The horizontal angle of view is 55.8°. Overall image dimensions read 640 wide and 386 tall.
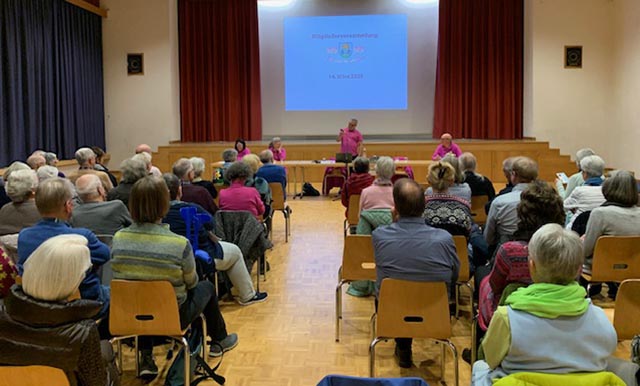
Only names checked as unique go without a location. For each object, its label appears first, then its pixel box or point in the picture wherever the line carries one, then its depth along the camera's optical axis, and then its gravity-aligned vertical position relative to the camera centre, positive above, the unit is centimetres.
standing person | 1160 +2
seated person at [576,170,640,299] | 372 -46
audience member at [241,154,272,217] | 593 -43
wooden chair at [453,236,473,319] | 374 -73
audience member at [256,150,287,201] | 714 -37
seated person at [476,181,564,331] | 269 -48
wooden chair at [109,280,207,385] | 281 -78
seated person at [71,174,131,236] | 371 -45
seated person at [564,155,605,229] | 441 -40
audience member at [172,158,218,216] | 490 -39
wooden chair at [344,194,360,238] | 599 -69
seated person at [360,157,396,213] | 481 -39
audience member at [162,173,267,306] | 380 -75
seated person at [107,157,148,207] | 450 -24
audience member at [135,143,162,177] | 762 -7
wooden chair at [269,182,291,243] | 682 -61
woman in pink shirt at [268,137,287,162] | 1076 -15
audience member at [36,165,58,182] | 474 -23
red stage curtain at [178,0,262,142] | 1322 +159
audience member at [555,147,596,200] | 532 -37
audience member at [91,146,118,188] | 778 -17
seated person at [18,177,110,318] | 291 -43
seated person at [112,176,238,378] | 293 -51
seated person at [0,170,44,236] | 371 -38
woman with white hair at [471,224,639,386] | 191 -61
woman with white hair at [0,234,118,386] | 209 -59
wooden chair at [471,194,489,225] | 538 -61
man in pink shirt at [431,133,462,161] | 1019 -14
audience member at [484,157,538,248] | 379 -46
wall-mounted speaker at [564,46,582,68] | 1242 +174
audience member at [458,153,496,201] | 542 -36
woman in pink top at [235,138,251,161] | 1046 -10
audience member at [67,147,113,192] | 589 -19
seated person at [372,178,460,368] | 312 -55
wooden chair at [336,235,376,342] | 387 -76
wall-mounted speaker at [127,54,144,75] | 1292 +169
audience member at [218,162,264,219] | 508 -44
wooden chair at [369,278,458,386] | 289 -82
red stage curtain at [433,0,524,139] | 1287 +151
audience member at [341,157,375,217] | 613 -41
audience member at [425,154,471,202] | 461 -36
